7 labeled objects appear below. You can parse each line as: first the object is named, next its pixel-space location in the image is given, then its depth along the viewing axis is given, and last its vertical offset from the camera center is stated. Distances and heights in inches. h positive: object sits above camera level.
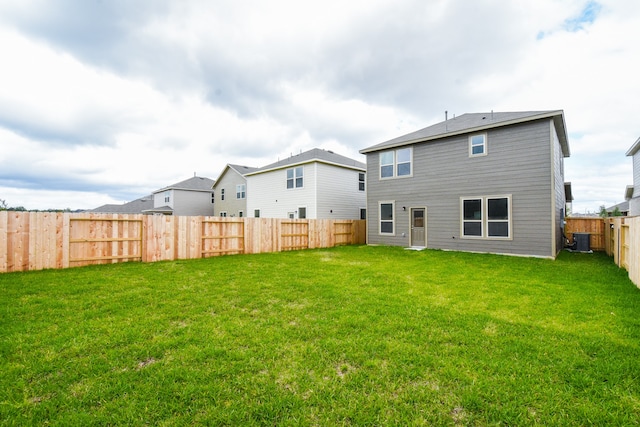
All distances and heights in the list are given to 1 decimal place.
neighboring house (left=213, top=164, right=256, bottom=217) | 1016.2 +108.8
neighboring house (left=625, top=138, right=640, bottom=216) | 642.2 +105.5
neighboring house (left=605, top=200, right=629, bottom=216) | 1140.7 +36.1
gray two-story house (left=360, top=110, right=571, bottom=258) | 413.4 +59.9
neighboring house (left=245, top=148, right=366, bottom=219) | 741.3 +93.0
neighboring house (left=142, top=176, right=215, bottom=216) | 1187.9 +93.4
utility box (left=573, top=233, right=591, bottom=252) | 482.6 -41.3
